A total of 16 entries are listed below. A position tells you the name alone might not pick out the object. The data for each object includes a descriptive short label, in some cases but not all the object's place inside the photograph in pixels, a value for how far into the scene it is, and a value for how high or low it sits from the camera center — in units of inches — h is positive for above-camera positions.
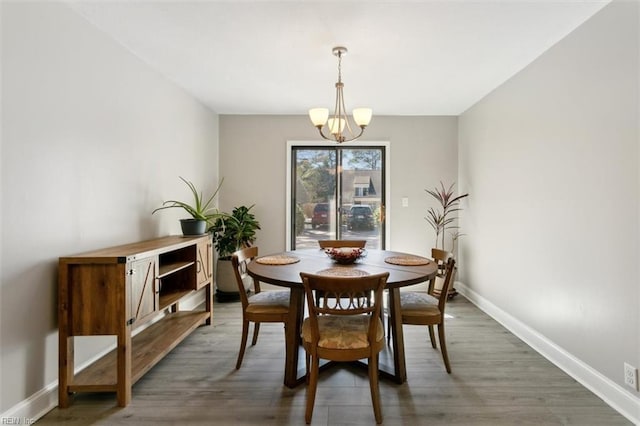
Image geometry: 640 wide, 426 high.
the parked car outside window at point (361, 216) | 177.0 -0.8
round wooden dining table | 78.3 -16.3
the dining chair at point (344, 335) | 65.7 -27.3
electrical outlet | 70.3 -36.5
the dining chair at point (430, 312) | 88.1 -27.5
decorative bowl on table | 94.9 -12.5
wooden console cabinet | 72.5 -22.4
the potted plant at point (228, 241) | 153.3 -13.3
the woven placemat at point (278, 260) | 95.8 -14.3
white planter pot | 154.6 -32.8
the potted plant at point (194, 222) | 117.7 -2.9
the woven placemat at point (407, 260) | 94.1 -14.3
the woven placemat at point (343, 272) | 80.3 -15.2
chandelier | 98.8 +31.3
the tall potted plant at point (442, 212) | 168.1 +1.5
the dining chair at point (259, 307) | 89.7 -27.0
